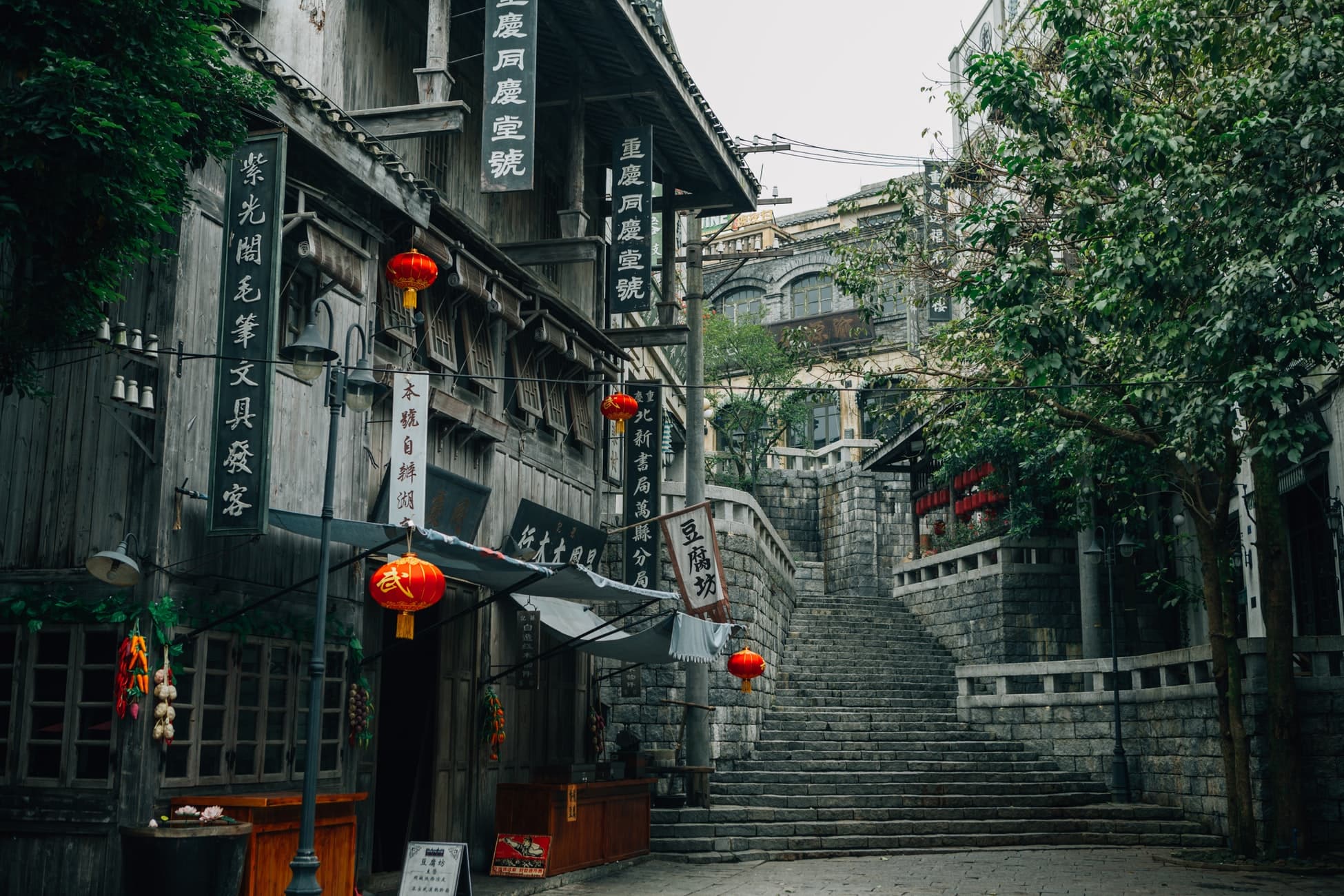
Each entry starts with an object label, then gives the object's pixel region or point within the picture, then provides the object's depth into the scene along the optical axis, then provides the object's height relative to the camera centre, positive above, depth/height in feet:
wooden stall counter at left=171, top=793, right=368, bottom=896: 31.63 -3.32
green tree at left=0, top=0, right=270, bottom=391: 25.63 +10.90
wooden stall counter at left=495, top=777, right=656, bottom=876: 48.16 -4.30
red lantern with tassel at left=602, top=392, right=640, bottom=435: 59.52 +13.30
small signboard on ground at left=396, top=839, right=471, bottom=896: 35.99 -4.53
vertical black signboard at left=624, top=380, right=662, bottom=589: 64.18 +10.45
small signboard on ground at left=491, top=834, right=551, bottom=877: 47.29 -5.41
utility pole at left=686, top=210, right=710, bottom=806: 61.41 +12.56
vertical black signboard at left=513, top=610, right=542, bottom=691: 54.60 +2.38
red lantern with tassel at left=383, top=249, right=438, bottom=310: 42.55 +13.80
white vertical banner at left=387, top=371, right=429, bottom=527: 40.96 +7.66
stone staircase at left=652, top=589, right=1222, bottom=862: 59.98 -4.25
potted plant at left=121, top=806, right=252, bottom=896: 28.48 -3.33
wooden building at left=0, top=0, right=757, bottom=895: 32.32 +8.01
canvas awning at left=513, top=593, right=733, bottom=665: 51.19 +2.73
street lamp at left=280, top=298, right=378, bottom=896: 30.04 +4.96
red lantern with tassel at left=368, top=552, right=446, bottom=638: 32.83 +2.93
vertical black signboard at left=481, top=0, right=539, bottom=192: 45.65 +20.93
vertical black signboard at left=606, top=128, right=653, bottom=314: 56.65 +20.77
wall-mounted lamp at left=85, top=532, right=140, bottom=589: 30.58 +3.10
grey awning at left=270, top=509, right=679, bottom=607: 36.09 +4.31
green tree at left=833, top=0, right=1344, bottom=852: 40.29 +15.45
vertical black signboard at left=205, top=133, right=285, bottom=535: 32.60 +9.06
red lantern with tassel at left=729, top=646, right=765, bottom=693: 58.90 +1.81
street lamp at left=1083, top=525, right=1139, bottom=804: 67.98 -2.11
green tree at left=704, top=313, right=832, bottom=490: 131.77 +31.32
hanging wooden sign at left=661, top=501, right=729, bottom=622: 57.93 +6.27
